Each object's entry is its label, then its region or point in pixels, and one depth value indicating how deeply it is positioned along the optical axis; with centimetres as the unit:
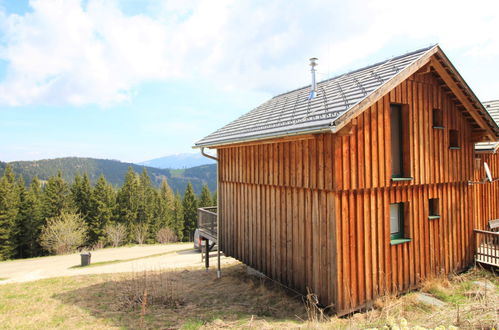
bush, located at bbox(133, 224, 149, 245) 5018
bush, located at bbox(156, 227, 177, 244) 5166
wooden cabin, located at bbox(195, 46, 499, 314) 686
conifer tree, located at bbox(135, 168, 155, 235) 5369
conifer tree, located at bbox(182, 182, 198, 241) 5662
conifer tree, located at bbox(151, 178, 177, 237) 5441
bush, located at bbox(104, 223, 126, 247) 4459
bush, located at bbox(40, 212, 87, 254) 3724
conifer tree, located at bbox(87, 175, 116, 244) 4619
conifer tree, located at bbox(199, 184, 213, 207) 5781
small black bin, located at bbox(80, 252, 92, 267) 2174
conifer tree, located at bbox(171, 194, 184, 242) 5531
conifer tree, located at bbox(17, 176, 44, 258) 4147
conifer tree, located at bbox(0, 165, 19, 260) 3831
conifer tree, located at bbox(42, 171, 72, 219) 4356
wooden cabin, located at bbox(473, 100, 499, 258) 1075
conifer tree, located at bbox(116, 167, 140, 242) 5082
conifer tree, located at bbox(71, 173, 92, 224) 4709
